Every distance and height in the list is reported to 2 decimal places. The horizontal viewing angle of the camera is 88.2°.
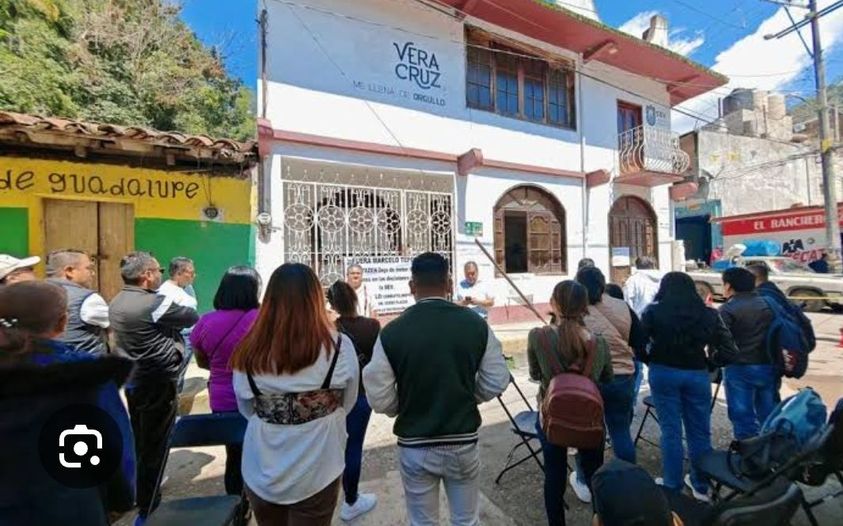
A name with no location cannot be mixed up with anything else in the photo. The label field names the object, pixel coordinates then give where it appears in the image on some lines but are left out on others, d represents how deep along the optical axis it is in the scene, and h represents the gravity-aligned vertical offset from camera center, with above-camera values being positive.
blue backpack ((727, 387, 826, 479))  2.28 -0.93
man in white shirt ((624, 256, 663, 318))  5.02 -0.20
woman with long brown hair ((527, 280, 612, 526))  2.37 -0.46
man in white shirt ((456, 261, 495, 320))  5.86 -0.28
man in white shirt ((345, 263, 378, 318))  4.86 -0.15
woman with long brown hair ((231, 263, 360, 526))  1.71 -0.50
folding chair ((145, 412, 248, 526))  1.85 -1.02
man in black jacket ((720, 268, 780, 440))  3.18 -0.71
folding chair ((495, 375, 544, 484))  3.00 -1.12
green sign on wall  7.92 +0.79
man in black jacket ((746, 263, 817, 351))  3.24 -0.30
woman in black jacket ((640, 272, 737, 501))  2.74 -0.61
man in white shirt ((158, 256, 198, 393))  3.21 -0.04
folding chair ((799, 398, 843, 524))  2.27 -1.03
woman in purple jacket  2.47 -0.32
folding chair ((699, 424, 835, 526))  2.14 -1.13
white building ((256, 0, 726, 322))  6.49 +2.47
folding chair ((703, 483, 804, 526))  1.44 -0.83
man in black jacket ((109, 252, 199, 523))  2.63 -0.45
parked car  10.78 -0.49
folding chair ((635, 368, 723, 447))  3.41 -1.04
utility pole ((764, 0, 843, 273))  11.09 +2.73
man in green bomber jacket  1.89 -0.51
